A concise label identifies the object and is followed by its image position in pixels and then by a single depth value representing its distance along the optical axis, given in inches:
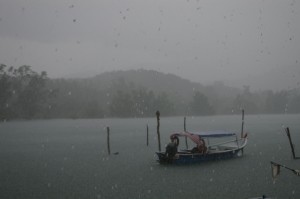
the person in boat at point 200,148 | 1222.3
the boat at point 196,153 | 1163.3
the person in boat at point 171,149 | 1139.3
